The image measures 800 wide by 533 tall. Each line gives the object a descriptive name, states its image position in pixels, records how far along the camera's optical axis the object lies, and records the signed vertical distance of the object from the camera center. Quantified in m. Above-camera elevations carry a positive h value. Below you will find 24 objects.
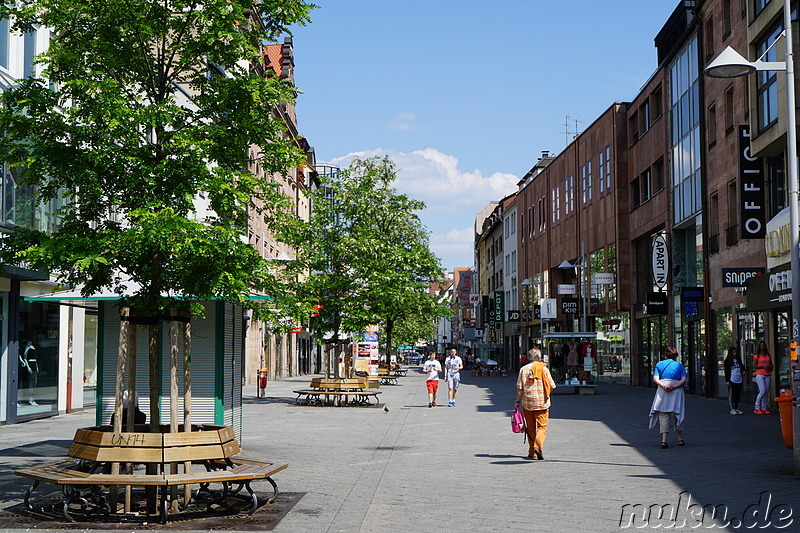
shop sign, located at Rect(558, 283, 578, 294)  49.00 +1.94
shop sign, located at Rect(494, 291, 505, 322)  80.14 +1.81
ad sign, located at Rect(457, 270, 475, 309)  118.81 +5.01
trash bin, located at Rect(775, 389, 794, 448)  13.97 -1.31
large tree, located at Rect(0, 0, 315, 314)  10.11 +2.06
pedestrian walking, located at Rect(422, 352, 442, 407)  30.33 -1.48
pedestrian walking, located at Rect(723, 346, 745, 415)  25.34 -1.45
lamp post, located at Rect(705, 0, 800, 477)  12.77 +2.74
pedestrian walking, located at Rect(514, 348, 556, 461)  14.90 -1.12
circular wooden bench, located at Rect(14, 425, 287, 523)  9.27 -1.28
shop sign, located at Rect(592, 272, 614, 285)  44.62 +2.24
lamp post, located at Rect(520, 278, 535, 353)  68.19 +1.73
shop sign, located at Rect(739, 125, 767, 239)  24.41 +3.28
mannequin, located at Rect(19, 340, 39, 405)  22.86 -0.85
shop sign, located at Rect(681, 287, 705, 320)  33.34 +0.84
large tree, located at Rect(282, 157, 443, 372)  34.53 +2.69
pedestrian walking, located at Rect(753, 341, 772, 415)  24.45 -1.13
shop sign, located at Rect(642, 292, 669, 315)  37.59 +0.83
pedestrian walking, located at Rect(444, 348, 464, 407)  30.42 -1.42
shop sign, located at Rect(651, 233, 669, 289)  37.94 +2.55
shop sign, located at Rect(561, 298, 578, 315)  50.44 +1.05
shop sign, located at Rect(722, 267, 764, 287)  25.86 +1.35
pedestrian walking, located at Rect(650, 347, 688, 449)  17.06 -1.15
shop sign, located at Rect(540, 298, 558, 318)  52.31 +1.05
